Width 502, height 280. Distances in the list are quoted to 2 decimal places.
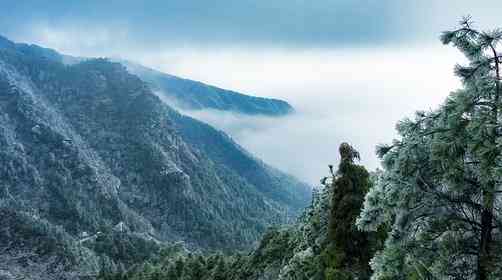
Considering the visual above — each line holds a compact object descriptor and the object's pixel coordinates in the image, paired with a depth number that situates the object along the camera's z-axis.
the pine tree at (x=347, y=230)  31.47
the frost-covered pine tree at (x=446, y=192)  11.80
